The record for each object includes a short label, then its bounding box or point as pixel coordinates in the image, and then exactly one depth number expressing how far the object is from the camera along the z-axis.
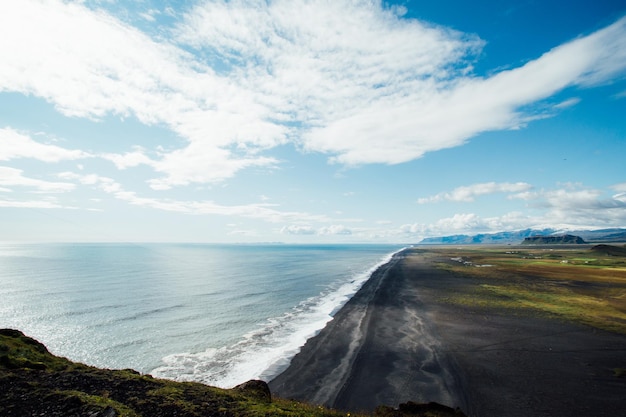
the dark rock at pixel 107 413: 11.31
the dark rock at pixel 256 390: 15.11
